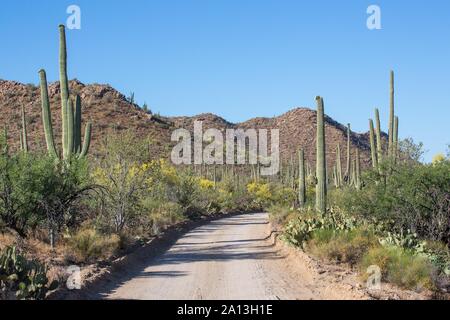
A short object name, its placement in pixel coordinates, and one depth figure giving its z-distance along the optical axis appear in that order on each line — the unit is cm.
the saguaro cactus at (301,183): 3576
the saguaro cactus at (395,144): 2441
